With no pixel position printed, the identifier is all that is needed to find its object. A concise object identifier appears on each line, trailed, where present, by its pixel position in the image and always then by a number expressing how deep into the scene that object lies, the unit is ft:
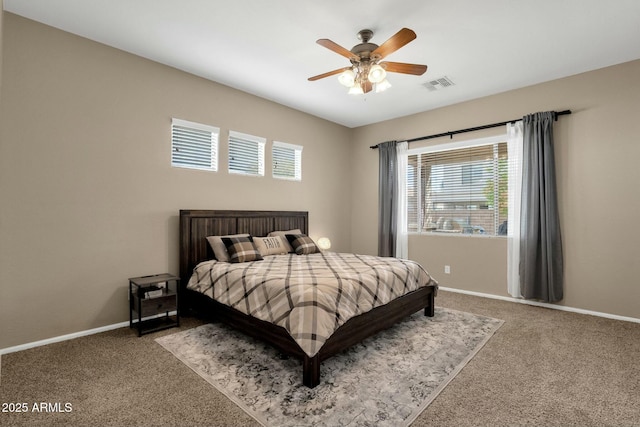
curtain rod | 12.86
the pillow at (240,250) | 12.02
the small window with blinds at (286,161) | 16.01
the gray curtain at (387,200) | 17.79
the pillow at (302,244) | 14.30
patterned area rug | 6.21
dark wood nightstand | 10.04
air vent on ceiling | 13.14
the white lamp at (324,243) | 18.12
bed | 7.72
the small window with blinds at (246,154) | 14.15
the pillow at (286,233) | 14.56
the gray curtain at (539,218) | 12.78
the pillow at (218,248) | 12.13
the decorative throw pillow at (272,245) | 13.57
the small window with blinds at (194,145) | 12.35
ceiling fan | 8.80
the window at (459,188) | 14.87
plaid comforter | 7.44
